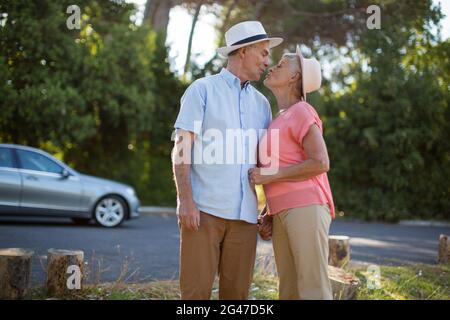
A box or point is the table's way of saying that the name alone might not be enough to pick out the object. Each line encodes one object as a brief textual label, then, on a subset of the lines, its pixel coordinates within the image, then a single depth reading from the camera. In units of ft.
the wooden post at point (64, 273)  16.97
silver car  33.53
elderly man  11.92
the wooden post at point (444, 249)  25.41
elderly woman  11.49
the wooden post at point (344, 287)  17.02
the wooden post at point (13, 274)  16.15
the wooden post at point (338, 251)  22.56
